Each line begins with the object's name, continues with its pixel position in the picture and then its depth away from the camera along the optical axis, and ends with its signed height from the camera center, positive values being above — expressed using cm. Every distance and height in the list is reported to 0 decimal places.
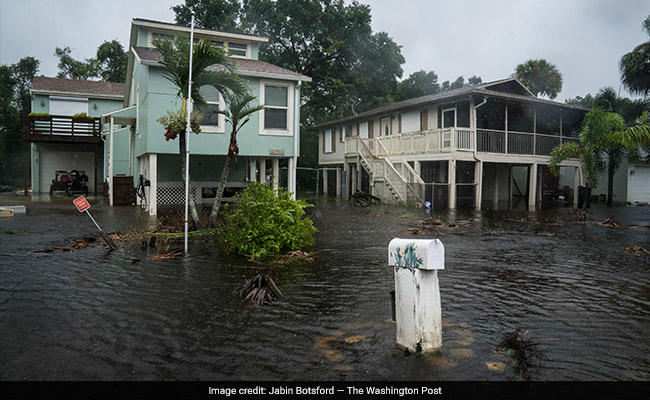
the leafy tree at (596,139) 1864 +216
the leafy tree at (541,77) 3750 +907
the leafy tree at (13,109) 4062 +661
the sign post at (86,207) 876 -37
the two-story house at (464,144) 2267 +245
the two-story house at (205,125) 1658 +236
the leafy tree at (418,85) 4484 +1017
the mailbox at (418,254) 386 -52
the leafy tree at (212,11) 4100 +1533
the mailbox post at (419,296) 389 -87
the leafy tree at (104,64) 4484 +1179
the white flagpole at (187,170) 895 +38
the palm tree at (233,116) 1155 +179
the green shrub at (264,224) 859 -63
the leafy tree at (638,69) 2930 +767
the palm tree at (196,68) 1052 +275
